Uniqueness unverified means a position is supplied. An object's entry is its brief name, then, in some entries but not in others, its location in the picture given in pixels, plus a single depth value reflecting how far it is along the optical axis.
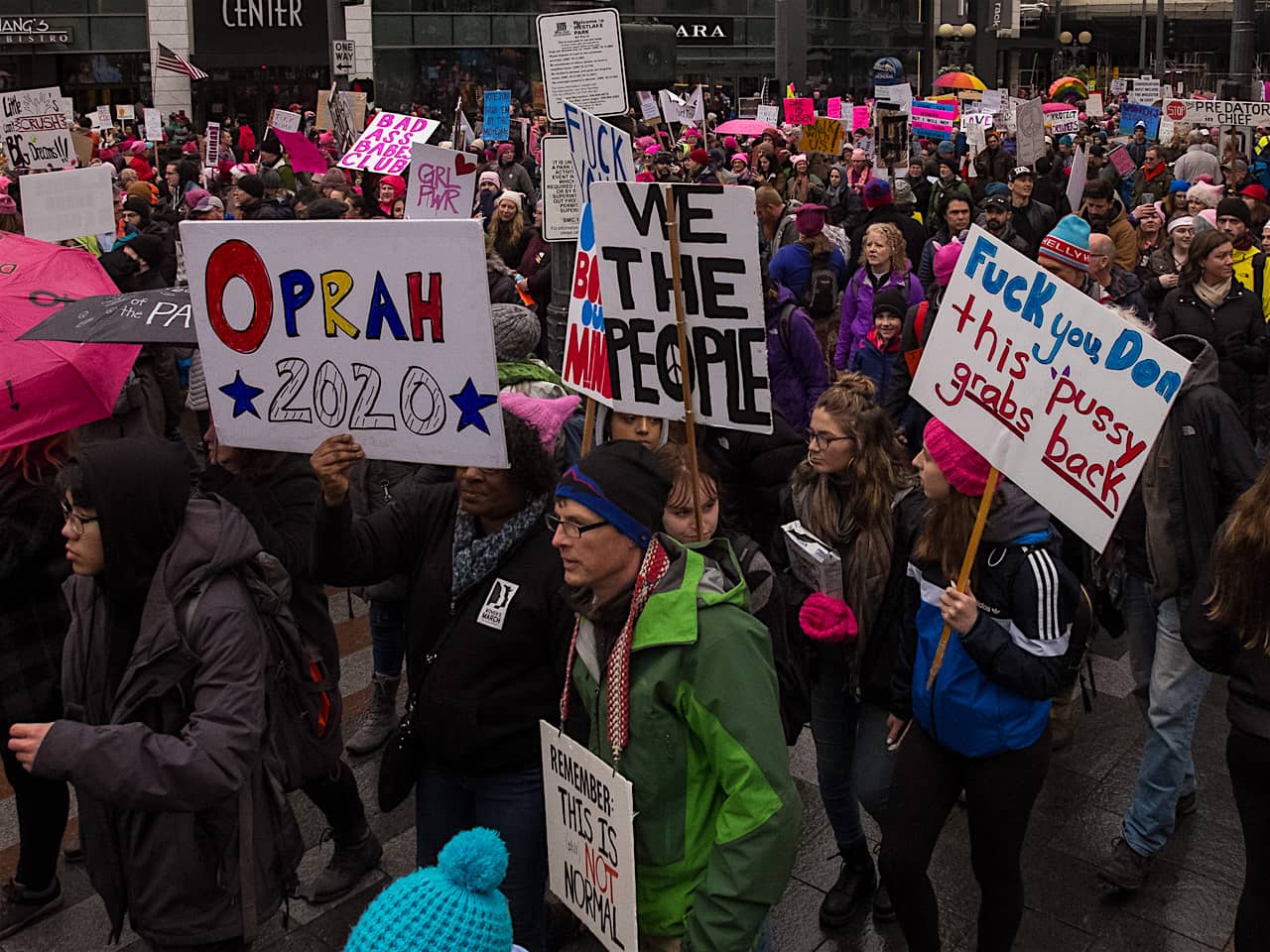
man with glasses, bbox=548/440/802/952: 2.69
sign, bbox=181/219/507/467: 3.42
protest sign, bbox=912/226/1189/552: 3.28
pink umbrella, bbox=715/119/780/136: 23.97
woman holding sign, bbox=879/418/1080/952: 3.48
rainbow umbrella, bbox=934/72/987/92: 40.84
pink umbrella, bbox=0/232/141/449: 4.27
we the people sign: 3.74
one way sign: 20.50
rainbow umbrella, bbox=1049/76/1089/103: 35.16
